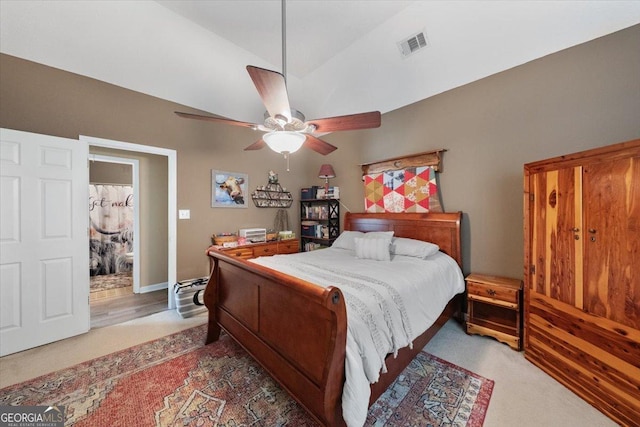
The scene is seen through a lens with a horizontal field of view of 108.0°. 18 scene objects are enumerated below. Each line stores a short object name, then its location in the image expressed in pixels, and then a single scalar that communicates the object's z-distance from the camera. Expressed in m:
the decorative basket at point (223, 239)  3.54
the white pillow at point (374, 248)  2.69
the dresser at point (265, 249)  3.42
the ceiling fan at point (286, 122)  1.63
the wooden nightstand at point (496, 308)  2.21
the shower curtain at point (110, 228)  4.89
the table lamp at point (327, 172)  3.96
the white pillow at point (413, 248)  2.65
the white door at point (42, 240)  2.18
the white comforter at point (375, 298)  1.16
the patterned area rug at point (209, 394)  1.47
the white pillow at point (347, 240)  3.39
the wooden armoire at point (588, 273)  1.44
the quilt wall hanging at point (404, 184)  3.06
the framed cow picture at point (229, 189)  3.63
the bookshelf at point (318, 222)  4.21
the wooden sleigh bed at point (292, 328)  1.14
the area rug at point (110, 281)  4.12
